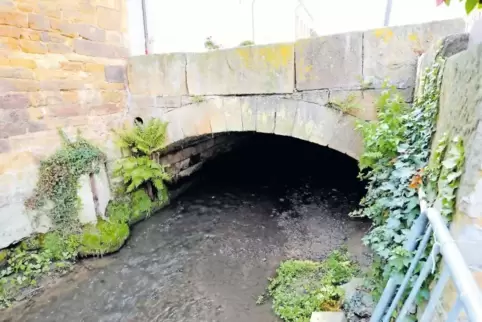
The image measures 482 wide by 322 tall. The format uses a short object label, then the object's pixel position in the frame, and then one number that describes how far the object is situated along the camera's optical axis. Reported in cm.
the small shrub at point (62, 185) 383
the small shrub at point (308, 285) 282
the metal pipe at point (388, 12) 611
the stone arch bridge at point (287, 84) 312
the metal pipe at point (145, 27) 647
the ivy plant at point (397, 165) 184
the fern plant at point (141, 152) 463
